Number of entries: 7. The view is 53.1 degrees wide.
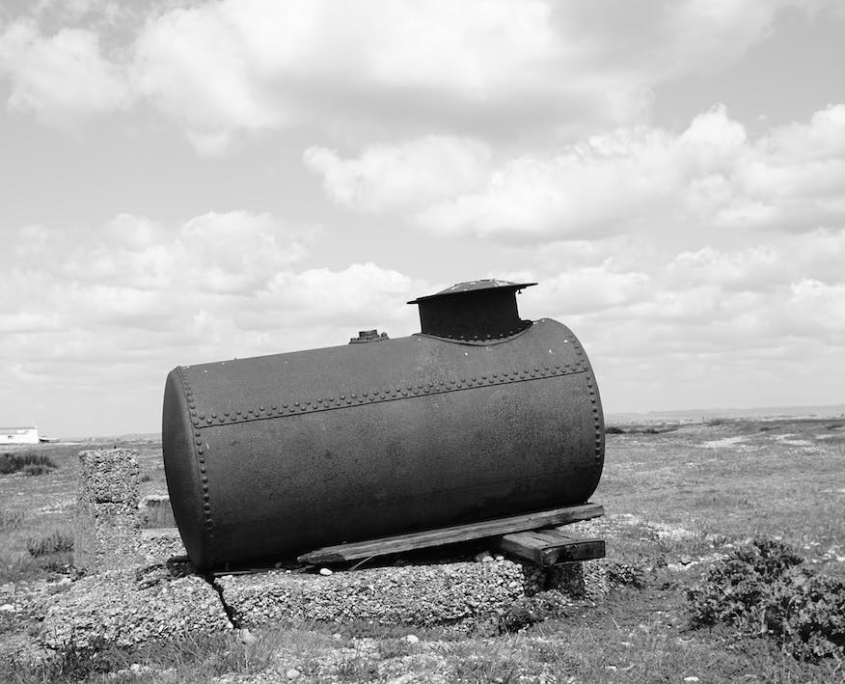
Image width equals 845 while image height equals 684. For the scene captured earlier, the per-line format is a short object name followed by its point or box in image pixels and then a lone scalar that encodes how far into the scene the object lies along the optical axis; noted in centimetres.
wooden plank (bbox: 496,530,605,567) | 761
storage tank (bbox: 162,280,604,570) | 766
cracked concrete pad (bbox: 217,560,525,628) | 729
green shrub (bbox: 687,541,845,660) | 631
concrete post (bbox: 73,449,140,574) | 1120
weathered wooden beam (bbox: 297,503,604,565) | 781
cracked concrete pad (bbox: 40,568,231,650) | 687
